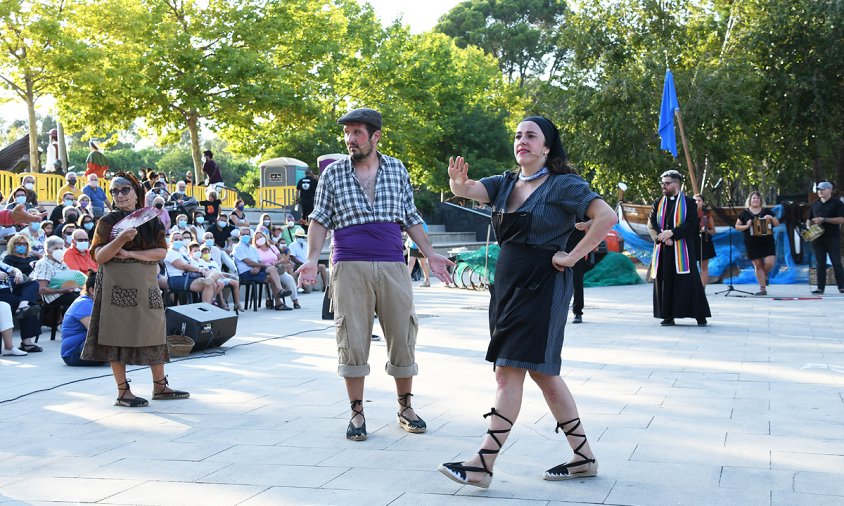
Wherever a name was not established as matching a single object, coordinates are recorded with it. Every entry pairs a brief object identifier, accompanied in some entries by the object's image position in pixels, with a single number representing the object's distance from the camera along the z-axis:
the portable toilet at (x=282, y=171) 37.50
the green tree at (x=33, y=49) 26.83
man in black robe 11.42
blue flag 17.41
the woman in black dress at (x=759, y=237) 16.34
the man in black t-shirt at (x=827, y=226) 16.30
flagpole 17.46
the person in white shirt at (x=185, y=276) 13.84
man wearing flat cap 5.51
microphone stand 16.80
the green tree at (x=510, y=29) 64.23
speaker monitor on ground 9.62
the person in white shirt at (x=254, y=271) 15.96
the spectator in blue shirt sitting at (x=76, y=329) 8.72
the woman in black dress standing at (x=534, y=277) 4.38
